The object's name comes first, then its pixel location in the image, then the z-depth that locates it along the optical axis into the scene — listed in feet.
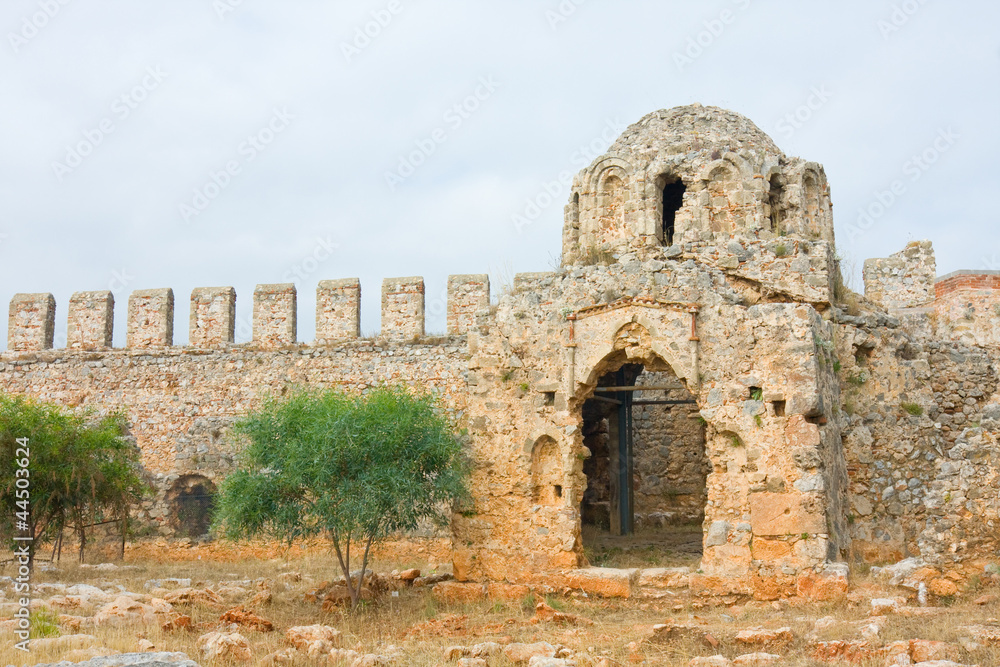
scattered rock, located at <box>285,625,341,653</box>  32.04
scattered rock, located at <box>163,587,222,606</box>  41.31
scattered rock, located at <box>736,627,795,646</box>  29.25
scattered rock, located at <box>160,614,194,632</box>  35.14
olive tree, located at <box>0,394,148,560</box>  49.19
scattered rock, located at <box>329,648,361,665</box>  30.01
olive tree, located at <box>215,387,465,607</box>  40.11
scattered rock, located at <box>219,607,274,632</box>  36.10
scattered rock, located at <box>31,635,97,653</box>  29.43
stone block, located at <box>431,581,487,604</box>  41.19
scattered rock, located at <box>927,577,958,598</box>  33.42
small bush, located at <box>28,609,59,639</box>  32.37
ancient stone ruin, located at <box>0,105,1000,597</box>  37.27
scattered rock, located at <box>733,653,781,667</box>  26.99
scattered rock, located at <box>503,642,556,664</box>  29.48
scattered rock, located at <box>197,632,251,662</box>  29.94
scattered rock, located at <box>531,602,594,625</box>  35.76
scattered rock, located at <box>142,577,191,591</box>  48.56
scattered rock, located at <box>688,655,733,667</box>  27.04
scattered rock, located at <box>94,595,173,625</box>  34.83
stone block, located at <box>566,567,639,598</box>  38.60
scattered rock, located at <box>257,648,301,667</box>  29.17
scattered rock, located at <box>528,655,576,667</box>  27.62
